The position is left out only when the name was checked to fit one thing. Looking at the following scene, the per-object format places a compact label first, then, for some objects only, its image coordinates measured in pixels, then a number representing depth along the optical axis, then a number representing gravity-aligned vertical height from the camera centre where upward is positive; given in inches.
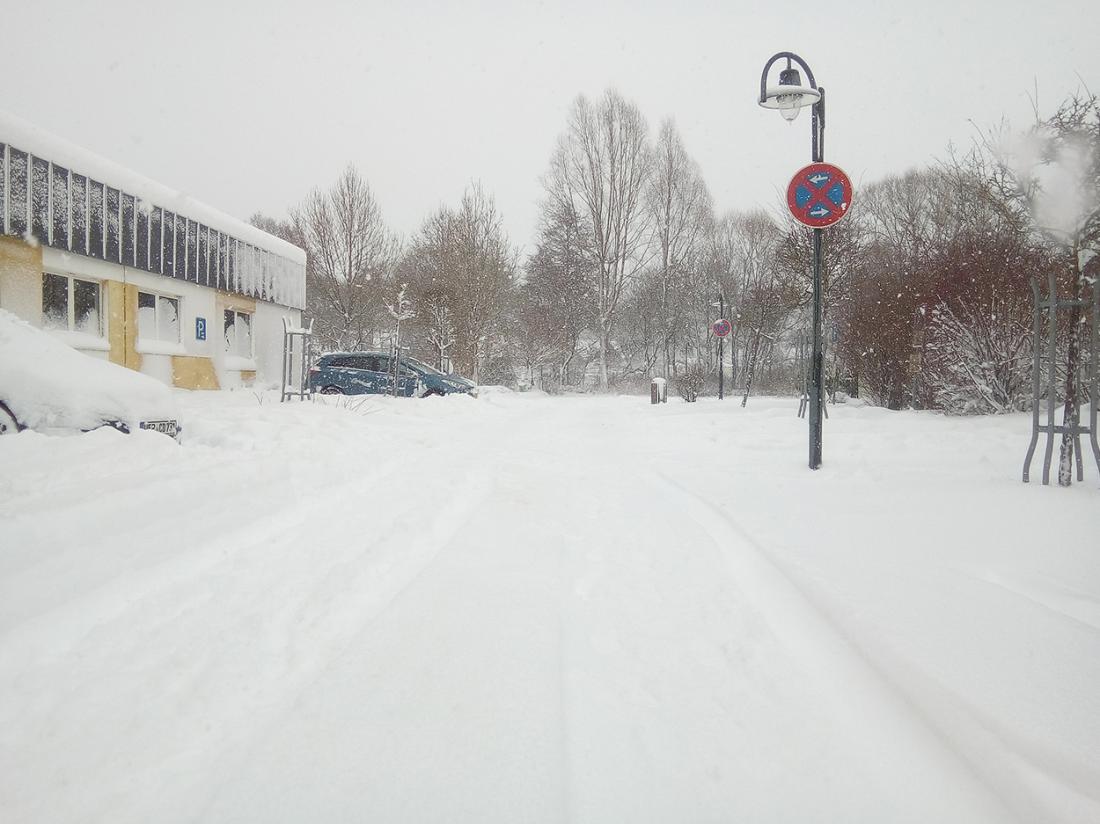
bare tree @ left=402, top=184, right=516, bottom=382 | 1079.6 +237.8
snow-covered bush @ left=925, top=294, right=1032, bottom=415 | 346.3 +35.6
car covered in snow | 167.5 -0.1
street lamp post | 239.8 +138.4
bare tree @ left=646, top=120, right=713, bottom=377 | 1251.8 +467.6
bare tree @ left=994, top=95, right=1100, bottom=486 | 315.9 +155.4
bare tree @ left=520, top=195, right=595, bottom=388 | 1320.1 +264.9
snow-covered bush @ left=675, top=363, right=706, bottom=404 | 838.5 +32.1
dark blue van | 665.0 +25.3
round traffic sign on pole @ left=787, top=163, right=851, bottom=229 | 230.5 +91.7
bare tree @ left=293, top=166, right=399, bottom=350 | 1136.2 +322.9
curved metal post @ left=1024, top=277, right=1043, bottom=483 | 175.2 +12.7
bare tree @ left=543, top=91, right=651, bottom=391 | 1202.0 +503.2
